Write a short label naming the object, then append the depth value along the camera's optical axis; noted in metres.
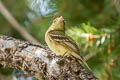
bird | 5.33
